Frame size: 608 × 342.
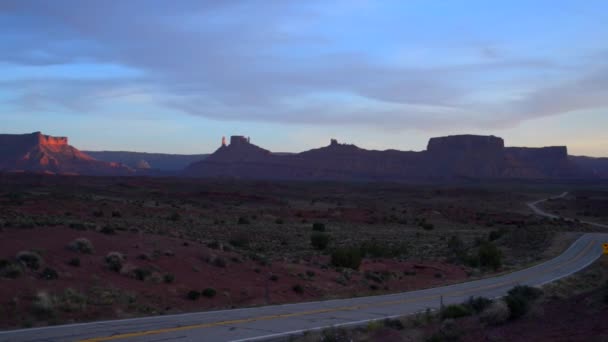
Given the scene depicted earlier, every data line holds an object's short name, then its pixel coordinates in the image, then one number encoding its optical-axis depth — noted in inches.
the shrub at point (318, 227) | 1929.1
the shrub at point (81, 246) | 774.5
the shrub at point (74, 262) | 725.3
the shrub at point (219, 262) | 885.8
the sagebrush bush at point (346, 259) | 1075.3
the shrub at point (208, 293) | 750.5
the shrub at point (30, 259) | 677.3
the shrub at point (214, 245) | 994.5
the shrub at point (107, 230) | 917.6
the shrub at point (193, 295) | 729.6
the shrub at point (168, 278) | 765.3
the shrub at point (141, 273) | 750.5
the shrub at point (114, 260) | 753.0
